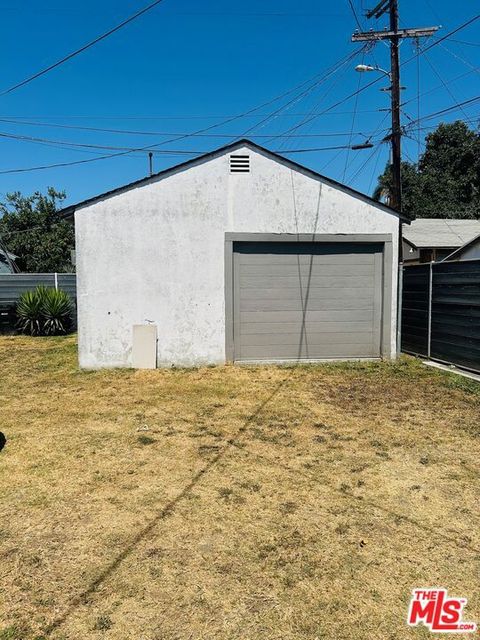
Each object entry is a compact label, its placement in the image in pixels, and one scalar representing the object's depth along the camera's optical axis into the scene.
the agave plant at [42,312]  13.29
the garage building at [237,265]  8.07
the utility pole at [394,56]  12.53
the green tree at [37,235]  28.75
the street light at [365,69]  13.00
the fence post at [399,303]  8.69
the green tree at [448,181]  32.53
